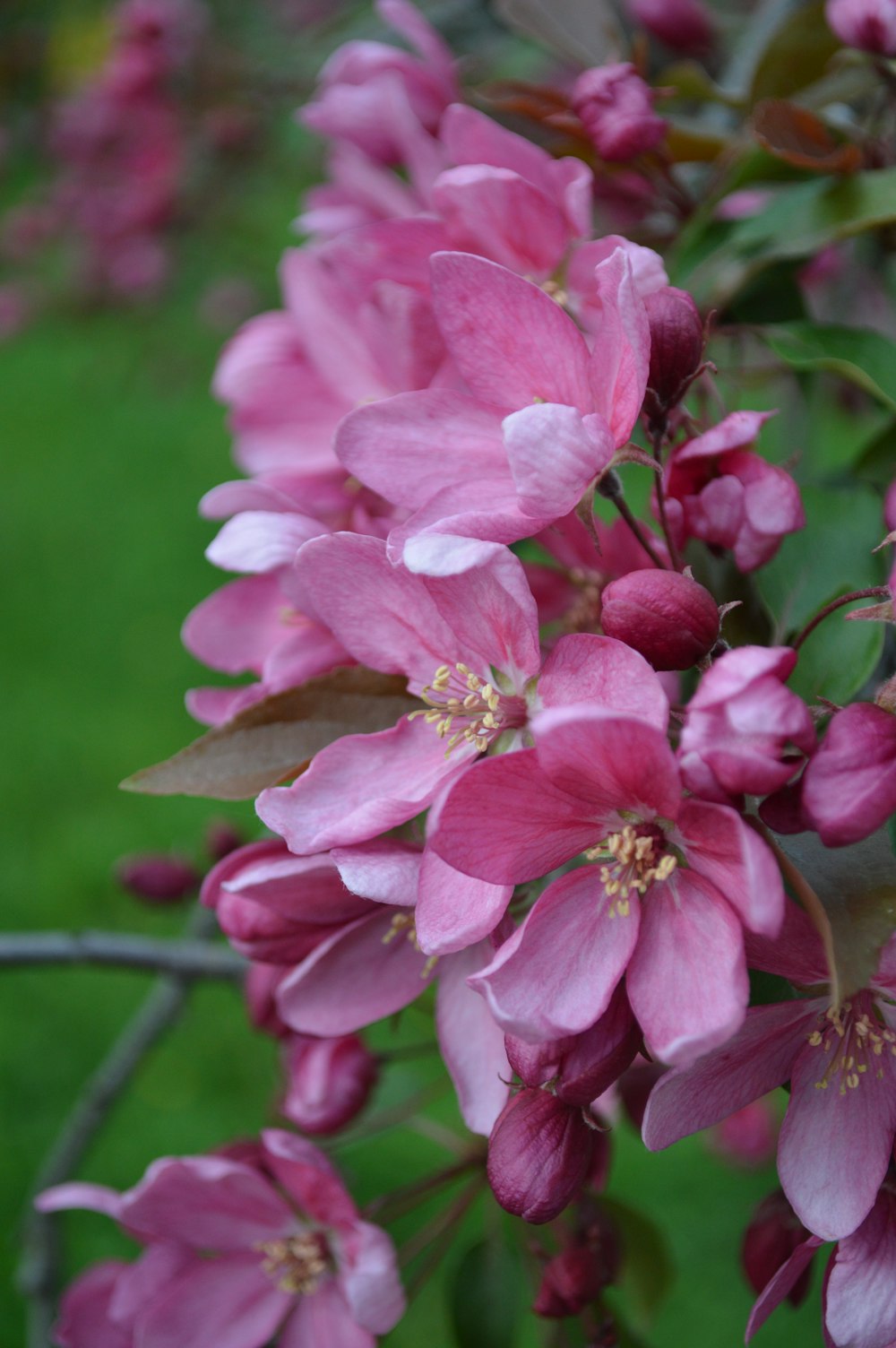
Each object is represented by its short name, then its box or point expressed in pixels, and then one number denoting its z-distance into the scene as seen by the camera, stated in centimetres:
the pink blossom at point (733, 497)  37
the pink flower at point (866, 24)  41
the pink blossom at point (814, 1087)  36
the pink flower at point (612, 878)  34
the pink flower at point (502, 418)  36
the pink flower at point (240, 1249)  41
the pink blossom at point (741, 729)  34
